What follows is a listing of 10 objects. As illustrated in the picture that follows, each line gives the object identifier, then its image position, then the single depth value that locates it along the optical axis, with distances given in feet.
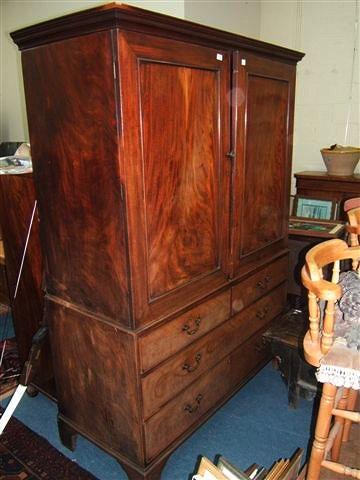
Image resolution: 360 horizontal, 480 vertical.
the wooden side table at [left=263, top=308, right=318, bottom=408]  6.55
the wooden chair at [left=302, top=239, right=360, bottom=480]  3.85
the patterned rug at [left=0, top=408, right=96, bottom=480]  5.52
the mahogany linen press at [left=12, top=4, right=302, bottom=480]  4.01
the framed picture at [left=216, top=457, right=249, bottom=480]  4.14
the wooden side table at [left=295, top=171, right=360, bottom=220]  9.34
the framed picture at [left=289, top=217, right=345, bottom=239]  7.63
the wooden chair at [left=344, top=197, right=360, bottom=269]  5.89
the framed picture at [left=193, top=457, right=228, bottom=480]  4.14
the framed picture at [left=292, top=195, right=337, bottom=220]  9.55
